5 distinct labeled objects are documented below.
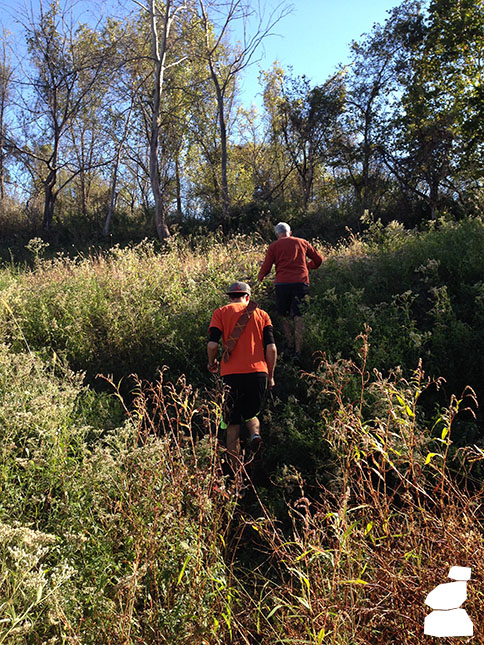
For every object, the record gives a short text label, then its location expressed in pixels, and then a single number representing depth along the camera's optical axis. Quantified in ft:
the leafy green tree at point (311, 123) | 71.10
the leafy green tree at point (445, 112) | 57.11
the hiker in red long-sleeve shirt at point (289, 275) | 23.61
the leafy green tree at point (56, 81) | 66.18
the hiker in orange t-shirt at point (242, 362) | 16.47
